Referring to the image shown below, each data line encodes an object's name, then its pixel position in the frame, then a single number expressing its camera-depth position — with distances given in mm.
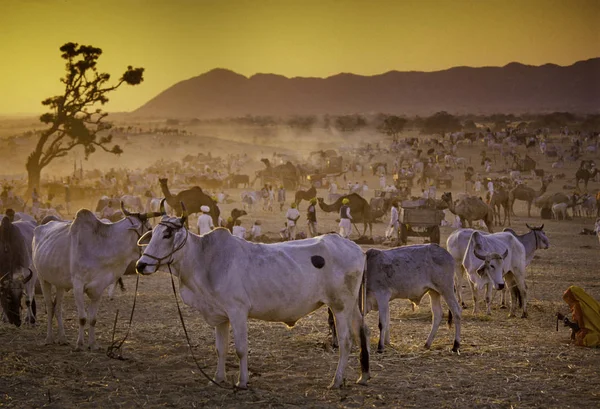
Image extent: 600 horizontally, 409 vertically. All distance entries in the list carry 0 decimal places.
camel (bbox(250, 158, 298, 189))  58344
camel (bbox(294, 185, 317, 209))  42688
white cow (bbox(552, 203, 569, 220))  40438
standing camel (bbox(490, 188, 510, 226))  38625
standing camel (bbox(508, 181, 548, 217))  42844
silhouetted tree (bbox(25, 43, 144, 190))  48969
